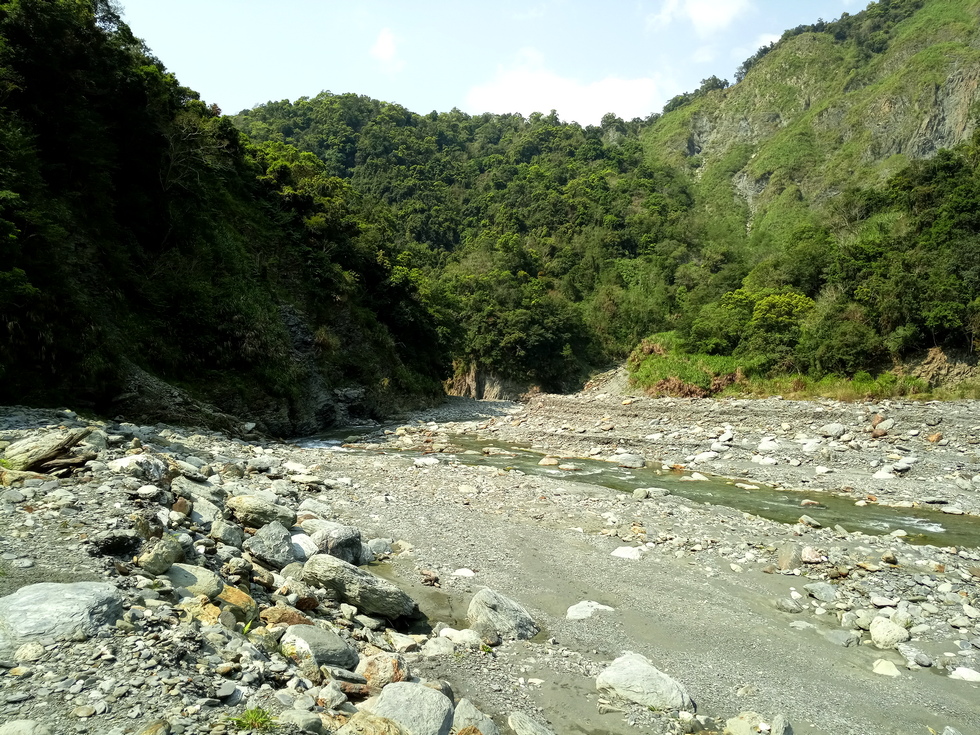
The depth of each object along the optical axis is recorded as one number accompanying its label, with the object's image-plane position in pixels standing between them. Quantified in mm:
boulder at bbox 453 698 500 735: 4516
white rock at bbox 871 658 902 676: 6387
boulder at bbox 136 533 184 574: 5066
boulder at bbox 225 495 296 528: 7914
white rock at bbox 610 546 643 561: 9617
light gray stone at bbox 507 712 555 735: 4746
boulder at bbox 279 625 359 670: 4680
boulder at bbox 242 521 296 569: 6812
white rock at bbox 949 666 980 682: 6312
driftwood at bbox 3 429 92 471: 6765
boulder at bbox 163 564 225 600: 5105
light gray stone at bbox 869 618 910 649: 6941
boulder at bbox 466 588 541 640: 6516
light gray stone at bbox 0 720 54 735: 2851
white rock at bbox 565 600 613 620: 7336
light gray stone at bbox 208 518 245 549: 6770
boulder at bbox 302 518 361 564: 7762
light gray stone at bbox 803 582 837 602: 8172
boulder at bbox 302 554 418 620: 6406
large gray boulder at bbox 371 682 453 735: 4234
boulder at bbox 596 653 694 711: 5453
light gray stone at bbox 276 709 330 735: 3502
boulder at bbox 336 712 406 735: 3666
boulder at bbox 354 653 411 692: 4805
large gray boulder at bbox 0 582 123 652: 3658
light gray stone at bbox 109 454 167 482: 7301
